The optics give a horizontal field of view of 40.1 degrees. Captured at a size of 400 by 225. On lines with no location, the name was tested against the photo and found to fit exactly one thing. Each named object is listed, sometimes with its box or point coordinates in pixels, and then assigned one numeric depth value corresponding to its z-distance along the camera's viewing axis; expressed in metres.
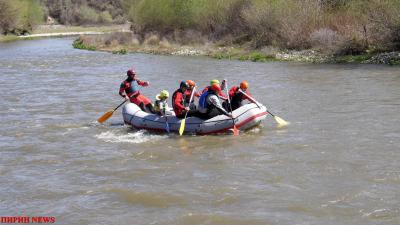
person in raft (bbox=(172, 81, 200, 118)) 12.52
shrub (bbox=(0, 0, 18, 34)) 71.44
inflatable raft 12.31
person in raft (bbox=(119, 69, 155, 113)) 14.20
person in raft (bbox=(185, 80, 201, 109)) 12.88
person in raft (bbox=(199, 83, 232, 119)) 12.24
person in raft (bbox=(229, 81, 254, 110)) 12.93
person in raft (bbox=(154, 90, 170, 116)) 12.81
